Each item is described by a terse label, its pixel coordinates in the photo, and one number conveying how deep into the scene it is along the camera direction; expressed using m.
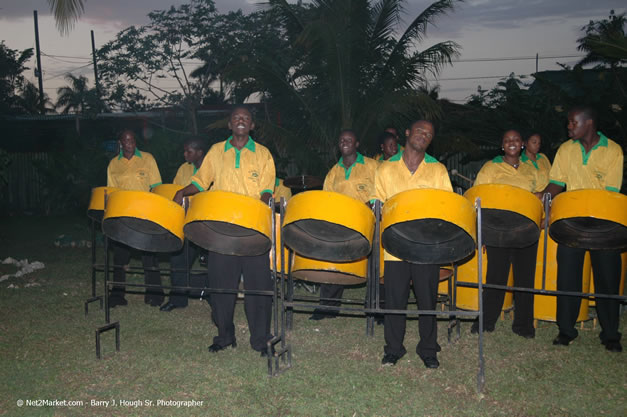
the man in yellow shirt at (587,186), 2.82
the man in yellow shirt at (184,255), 3.69
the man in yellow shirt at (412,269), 2.58
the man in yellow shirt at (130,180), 3.82
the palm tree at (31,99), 15.52
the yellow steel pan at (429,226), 2.17
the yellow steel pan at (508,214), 2.54
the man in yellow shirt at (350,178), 3.56
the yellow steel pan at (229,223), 2.41
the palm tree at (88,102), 10.17
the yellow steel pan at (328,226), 2.28
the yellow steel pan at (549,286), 3.07
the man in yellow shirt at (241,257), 2.83
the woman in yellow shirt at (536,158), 3.30
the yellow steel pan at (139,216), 2.65
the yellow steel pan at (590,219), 2.42
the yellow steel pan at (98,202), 3.41
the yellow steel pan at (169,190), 3.43
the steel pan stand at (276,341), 2.52
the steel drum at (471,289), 3.31
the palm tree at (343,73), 5.75
